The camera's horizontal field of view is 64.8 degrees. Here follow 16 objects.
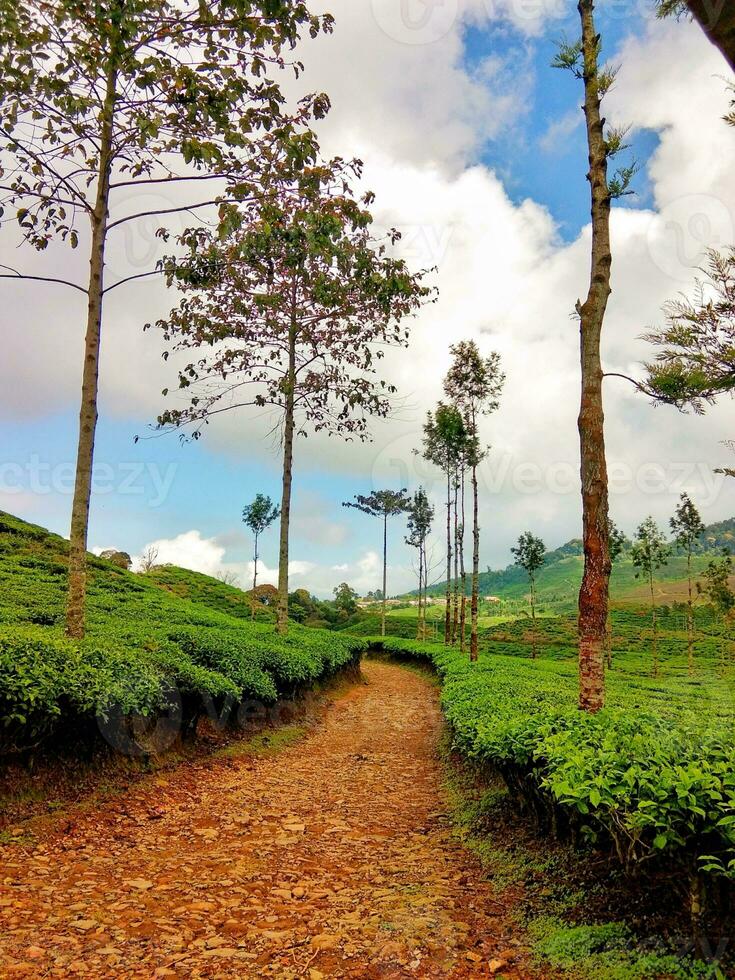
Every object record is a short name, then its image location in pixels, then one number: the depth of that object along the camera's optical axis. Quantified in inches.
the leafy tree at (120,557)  1430.9
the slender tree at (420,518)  1884.8
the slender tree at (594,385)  253.3
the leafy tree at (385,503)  1929.1
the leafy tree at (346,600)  2723.9
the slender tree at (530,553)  1679.4
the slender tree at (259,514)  2158.0
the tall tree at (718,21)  66.2
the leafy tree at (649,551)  1529.3
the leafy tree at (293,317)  431.8
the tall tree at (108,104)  303.9
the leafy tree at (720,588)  1502.2
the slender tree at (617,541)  1489.8
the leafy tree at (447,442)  1020.5
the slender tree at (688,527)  1569.9
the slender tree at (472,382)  931.3
